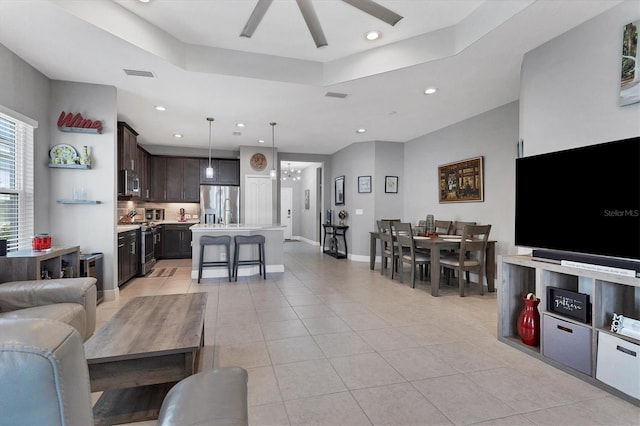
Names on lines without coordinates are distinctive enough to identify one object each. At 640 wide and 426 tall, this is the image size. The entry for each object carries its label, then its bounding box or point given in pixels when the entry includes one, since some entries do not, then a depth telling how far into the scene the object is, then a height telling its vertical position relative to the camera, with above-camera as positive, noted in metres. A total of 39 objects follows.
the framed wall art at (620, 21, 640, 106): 2.22 +1.03
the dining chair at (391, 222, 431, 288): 4.66 -0.64
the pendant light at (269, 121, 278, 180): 5.75 +1.55
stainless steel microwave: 5.12 +0.48
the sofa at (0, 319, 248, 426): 0.55 -0.30
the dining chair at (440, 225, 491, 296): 4.25 -0.57
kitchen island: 5.34 -0.66
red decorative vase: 2.65 -0.95
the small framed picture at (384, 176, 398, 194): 7.09 +0.61
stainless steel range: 5.60 -0.68
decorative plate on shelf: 3.72 +0.68
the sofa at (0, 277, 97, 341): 2.21 -0.68
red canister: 3.04 -0.30
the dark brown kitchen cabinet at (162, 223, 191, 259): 7.40 -0.69
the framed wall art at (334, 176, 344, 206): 8.09 +0.57
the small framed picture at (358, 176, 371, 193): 7.15 +0.63
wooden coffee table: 1.62 -0.78
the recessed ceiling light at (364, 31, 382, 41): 3.20 +1.81
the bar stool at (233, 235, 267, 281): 5.27 -0.63
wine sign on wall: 3.73 +1.05
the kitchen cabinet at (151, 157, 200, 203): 7.66 +0.78
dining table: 4.31 -0.56
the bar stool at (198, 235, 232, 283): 5.13 -0.52
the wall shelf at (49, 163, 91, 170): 3.71 +0.54
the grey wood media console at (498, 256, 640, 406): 1.95 -0.83
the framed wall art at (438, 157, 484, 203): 5.03 +0.52
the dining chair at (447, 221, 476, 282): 5.28 -0.28
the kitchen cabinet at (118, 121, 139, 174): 5.15 +1.10
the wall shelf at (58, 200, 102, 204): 3.75 +0.12
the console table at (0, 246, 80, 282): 2.67 -0.49
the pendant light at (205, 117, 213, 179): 5.37 +0.73
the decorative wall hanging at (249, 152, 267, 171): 7.68 +1.22
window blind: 3.13 +0.30
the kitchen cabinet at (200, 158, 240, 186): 7.90 +1.01
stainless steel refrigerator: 7.86 +0.28
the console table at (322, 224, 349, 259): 7.69 -0.70
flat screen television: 2.03 +0.06
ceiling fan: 2.31 +1.53
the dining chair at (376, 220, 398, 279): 5.27 -0.60
